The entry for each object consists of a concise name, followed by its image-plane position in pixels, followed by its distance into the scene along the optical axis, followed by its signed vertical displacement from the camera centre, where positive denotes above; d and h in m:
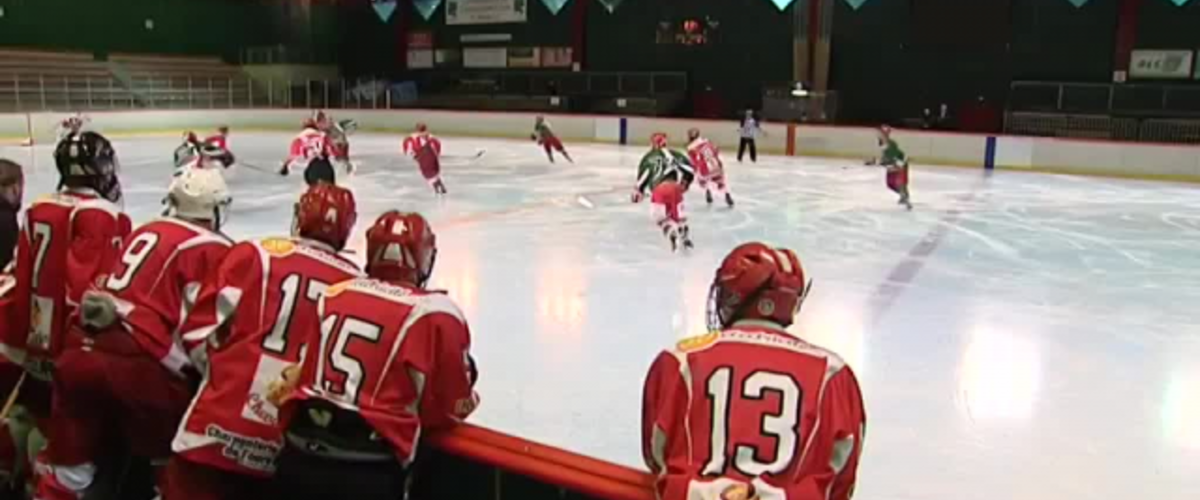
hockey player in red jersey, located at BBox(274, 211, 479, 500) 1.82 -0.50
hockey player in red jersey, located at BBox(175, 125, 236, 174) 10.07 -0.49
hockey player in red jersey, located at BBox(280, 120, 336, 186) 11.19 -0.46
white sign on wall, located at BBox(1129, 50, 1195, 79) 18.86 +1.25
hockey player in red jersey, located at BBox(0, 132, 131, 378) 2.53 -0.39
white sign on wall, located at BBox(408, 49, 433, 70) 29.05 +1.47
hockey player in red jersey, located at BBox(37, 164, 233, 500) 2.23 -0.59
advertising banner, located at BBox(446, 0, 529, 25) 27.53 +2.81
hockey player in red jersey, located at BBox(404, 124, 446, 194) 11.16 -0.53
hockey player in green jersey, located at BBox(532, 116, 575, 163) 15.37 -0.41
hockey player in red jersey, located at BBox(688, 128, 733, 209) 10.14 -0.46
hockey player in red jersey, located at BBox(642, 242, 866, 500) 1.53 -0.46
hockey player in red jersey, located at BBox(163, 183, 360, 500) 2.03 -0.49
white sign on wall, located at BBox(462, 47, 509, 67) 27.67 +1.51
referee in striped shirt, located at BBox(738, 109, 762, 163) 16.64 -0.27
